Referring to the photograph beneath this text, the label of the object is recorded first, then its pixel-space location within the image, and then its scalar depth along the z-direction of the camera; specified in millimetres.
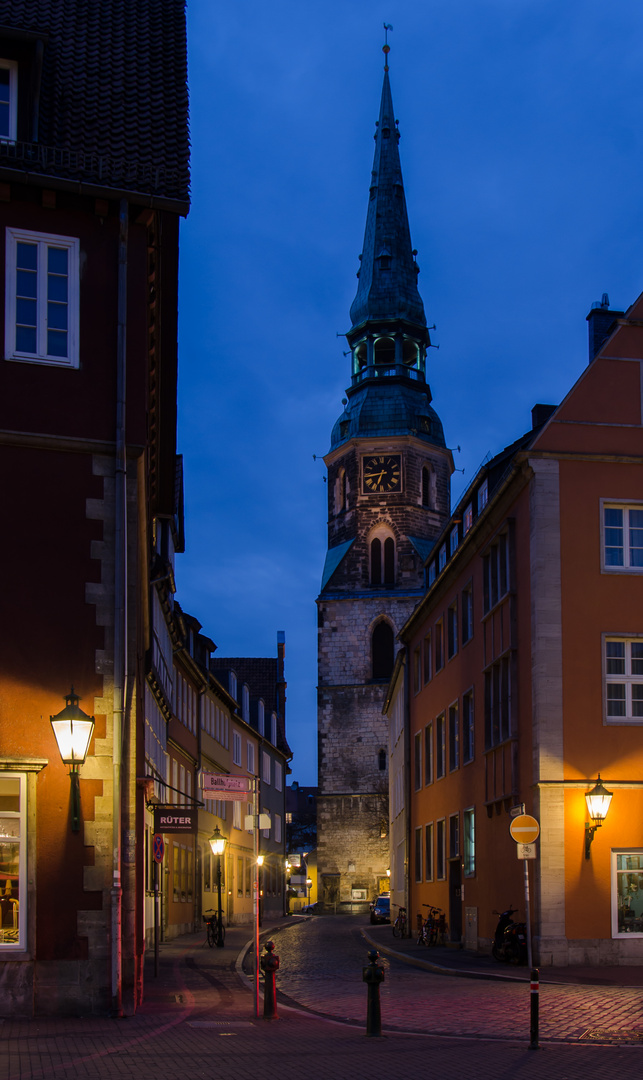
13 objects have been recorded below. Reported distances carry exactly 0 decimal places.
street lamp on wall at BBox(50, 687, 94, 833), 14289
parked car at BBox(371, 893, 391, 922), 56188
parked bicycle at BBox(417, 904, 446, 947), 32719
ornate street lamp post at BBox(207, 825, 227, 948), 32312
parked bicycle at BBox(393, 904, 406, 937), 39062
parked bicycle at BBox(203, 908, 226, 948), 32125
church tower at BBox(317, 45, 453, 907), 83375
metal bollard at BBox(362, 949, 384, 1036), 13609
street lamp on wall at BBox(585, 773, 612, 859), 23156
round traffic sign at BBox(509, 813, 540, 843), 19406
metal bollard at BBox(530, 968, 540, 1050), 12843
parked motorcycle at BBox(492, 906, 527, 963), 23672
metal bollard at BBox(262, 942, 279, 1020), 15164
